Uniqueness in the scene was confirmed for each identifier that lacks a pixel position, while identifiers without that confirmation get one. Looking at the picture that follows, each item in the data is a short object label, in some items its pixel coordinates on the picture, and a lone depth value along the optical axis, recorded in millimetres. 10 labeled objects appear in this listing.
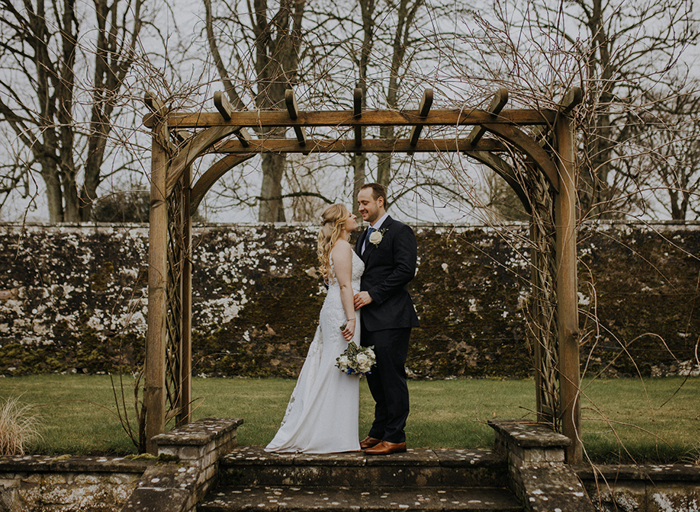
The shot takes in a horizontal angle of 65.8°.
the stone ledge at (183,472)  3439
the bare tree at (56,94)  11656
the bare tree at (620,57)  11000
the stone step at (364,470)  3963
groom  4176
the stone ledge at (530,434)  3682
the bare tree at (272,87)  11391
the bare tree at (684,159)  12305
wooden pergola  3996
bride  4199
